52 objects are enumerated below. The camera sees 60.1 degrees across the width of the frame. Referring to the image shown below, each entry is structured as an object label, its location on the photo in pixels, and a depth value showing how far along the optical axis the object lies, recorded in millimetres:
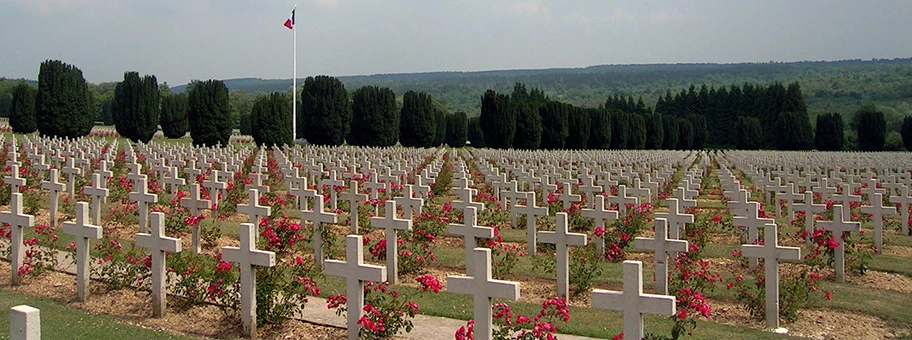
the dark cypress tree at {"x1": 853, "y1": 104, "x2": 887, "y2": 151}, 67188
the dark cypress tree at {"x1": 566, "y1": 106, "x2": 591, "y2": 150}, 52906
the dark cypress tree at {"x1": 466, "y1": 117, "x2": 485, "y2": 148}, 62691
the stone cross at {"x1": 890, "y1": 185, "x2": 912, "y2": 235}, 12906
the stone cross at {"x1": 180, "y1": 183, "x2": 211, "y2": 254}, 9773
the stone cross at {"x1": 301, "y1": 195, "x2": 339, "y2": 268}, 8547
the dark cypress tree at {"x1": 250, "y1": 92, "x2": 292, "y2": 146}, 37594
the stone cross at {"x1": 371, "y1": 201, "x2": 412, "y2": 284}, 8094
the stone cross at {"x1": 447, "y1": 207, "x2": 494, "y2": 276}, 7992
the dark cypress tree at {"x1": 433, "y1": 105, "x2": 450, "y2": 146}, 61022
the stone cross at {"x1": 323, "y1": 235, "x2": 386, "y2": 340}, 5695
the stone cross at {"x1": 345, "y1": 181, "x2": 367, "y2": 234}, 10906
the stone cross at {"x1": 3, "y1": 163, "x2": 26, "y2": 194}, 11242
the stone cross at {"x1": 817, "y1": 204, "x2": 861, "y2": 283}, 8820
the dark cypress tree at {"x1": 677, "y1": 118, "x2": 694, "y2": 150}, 73125
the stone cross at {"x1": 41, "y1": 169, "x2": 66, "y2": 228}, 10625
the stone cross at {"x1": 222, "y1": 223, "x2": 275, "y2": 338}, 6039
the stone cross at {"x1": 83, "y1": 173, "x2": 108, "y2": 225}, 10469
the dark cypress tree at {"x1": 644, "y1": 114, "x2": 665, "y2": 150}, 67312
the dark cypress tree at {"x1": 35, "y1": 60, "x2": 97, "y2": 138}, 35875
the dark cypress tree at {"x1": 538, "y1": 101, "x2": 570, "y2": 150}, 50250
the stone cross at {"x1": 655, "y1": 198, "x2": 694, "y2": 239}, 9414
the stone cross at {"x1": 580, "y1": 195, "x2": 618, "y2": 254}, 9691
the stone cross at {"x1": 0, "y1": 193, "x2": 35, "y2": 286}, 7531
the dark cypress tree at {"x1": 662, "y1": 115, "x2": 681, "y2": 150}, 70250
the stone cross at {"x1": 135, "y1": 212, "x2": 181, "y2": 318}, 6527
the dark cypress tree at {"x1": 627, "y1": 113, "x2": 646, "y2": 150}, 63562
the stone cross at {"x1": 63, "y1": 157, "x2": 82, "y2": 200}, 13508
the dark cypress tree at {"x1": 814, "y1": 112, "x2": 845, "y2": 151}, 68250
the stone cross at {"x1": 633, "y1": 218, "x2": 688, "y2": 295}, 7427
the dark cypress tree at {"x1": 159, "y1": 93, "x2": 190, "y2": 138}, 44500
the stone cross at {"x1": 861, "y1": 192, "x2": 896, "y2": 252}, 10984
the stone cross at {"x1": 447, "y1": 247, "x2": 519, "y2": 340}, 4973
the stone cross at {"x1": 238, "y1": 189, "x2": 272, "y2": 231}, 8719
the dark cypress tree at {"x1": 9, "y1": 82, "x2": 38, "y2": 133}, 43625
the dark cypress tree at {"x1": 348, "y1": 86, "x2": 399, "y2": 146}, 43281
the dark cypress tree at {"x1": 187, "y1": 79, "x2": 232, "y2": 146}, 37281
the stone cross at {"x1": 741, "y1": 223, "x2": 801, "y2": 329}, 6941
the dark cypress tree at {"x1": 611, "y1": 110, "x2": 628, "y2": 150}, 60844
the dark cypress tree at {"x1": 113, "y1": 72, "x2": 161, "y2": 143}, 38656
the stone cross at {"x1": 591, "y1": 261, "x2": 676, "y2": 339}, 4695
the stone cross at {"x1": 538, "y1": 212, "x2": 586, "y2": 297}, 7570
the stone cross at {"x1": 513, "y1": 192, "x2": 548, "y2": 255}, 9812
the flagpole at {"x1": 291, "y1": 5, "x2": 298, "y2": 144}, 37878
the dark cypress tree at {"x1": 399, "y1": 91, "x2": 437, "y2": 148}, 46312
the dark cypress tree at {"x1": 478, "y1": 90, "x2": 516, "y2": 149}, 45875
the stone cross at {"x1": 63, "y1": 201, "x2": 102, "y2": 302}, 6961
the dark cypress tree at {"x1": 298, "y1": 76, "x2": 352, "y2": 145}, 41031
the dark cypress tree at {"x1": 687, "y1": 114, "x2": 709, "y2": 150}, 76375
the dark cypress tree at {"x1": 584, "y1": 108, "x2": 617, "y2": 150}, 56750
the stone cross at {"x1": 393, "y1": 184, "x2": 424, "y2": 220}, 10547
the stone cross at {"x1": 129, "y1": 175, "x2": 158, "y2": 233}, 9922
